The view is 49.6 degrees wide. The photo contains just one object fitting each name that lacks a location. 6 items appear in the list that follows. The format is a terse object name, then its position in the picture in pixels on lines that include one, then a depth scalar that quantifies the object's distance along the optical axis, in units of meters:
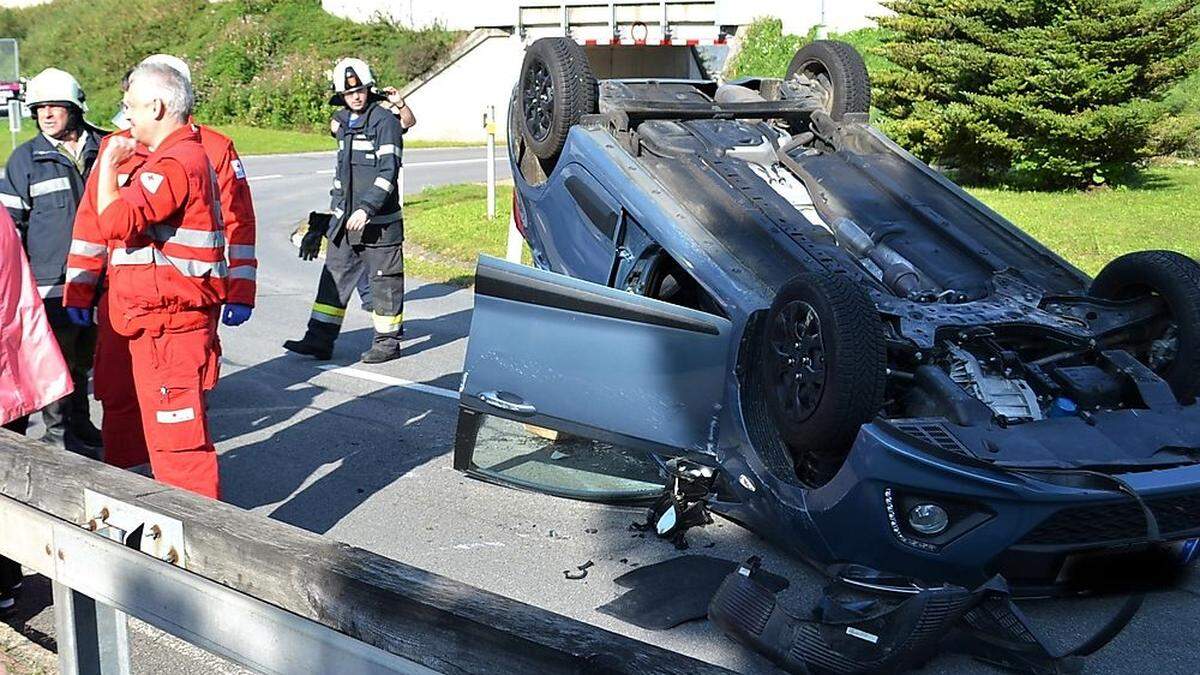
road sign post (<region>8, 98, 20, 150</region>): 18.05
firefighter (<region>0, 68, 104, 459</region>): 5.80
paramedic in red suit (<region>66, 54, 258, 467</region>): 5.00
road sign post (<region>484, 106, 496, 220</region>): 14.64
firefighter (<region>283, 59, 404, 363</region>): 8.30
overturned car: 4.07
